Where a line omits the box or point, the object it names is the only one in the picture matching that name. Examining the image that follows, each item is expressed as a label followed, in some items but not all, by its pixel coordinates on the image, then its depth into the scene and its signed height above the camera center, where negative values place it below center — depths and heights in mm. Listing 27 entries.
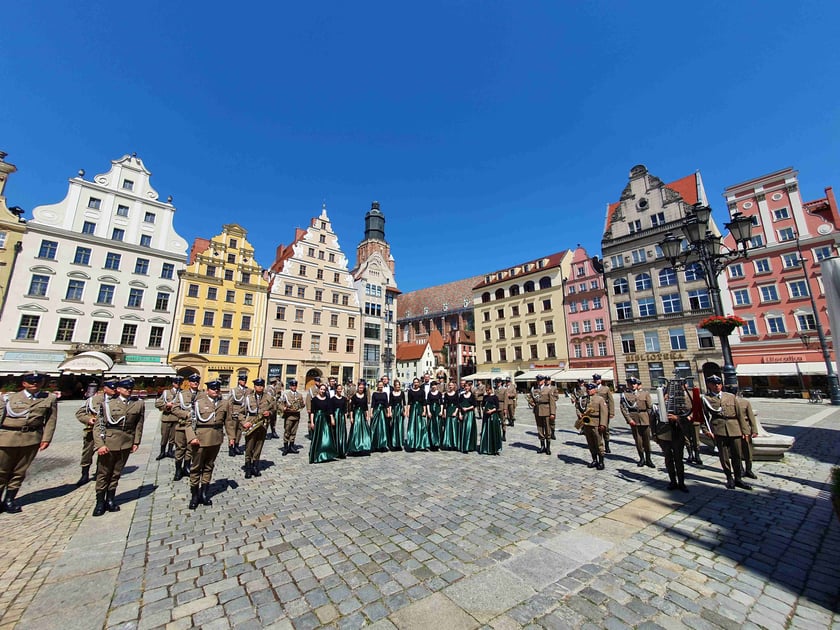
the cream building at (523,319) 40875 +7373
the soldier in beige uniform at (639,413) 8062 -854
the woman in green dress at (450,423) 10281 -1306
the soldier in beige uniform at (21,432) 5395 -769
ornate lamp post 8500 +3333
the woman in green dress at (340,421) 8961 -1059
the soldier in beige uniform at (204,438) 5601 -924
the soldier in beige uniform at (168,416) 8273 -852
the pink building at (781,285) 27719 +7626
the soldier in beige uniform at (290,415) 10088 -1009
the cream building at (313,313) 35875 +7384
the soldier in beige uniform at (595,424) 7703 -1023
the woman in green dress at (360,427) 9508 -1282
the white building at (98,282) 25766 +8112
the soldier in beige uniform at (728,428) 6238 -926
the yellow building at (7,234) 25375 +10961
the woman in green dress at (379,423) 9984 -1241
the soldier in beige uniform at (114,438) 5293 -883
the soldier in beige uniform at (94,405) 5809 -377
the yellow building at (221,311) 31453 +6622
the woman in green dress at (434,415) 10258 -1051
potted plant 9008 +1349
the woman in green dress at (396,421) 10267 -1222
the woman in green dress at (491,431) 9500 -1430
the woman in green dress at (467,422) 9836 -1228
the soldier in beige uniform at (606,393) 9361 -452
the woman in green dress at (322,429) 8672 -1225
